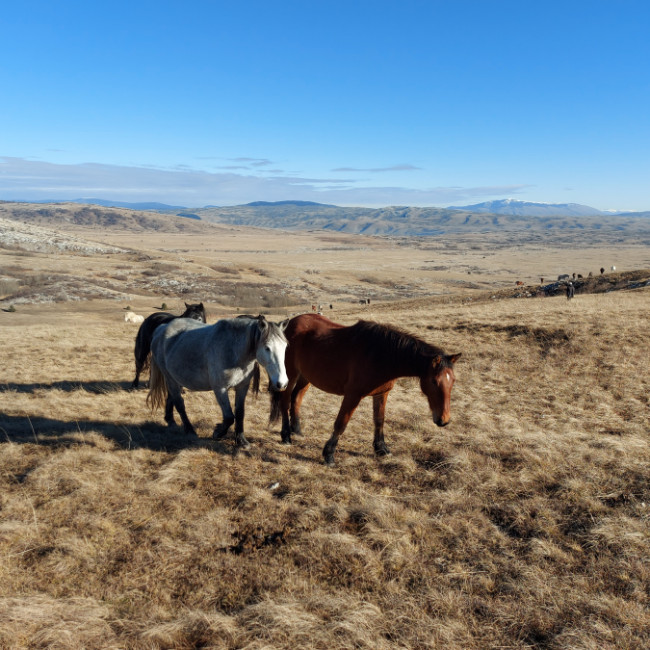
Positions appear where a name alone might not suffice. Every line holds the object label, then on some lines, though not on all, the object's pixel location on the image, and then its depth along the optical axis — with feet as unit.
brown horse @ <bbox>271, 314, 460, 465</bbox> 20.20
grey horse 20.97
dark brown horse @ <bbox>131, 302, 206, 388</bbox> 32.68
